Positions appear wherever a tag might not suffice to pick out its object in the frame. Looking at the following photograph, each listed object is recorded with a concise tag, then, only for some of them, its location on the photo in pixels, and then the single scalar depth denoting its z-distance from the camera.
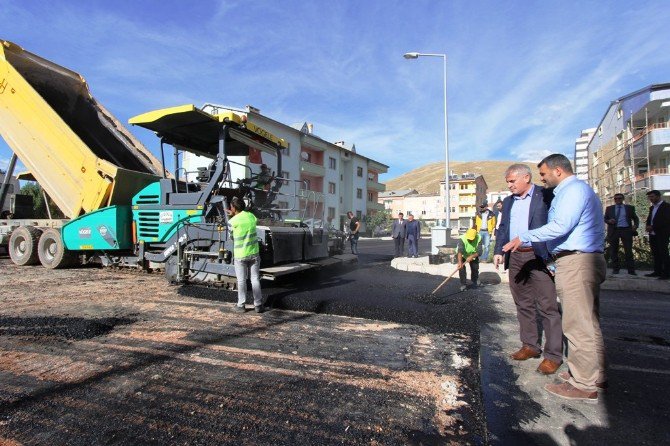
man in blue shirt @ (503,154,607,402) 2.71
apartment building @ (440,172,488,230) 77.25
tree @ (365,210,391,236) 45.19
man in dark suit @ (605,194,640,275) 7.37
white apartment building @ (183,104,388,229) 32.72
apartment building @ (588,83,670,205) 23.91
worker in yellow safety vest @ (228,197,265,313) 5.06
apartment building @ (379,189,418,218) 84.00
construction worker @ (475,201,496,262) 10.12
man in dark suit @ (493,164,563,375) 3.17
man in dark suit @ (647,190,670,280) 6.69
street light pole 14.75
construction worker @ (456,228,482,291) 6.60
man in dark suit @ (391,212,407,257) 12.48
